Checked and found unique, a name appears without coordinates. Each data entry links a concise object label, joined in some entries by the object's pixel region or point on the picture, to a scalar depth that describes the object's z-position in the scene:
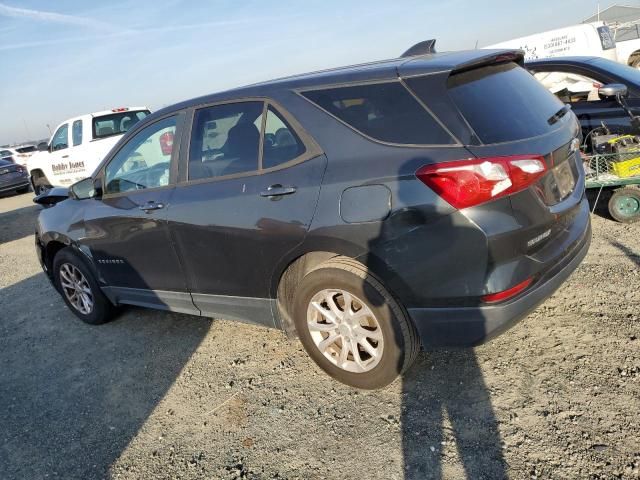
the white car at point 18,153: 19.38
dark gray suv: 2.32
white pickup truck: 10.11
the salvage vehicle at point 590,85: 5.21
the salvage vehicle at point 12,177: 14.81
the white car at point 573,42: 11.45
